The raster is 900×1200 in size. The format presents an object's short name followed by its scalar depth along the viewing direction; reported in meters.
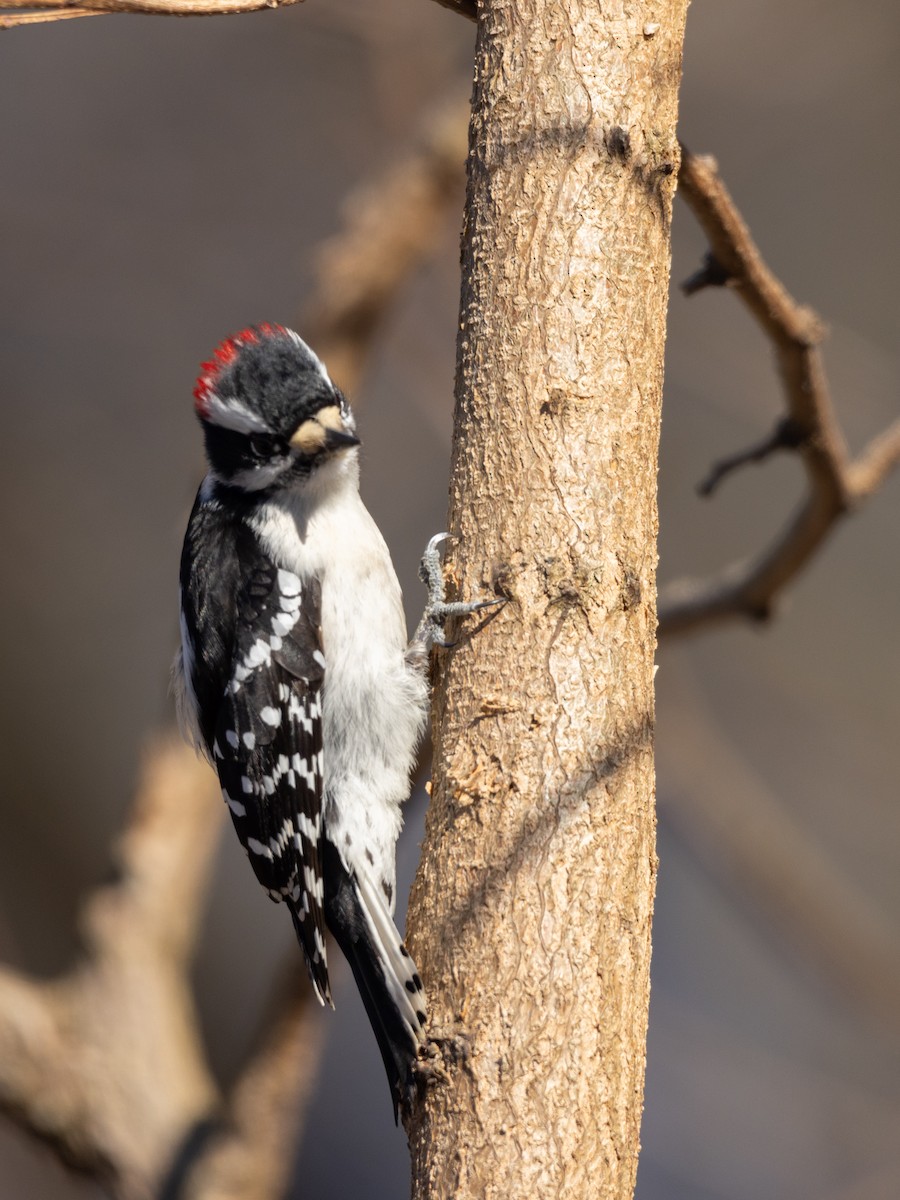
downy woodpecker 6.03
